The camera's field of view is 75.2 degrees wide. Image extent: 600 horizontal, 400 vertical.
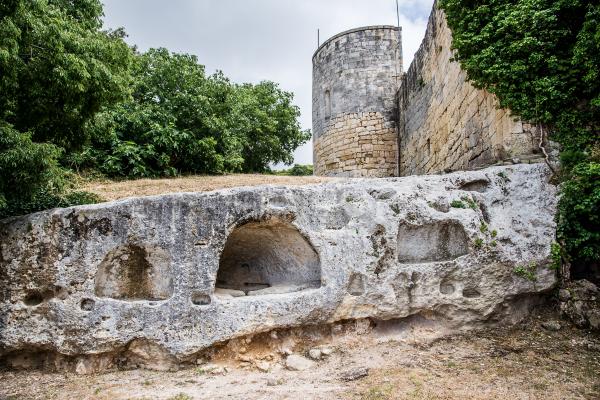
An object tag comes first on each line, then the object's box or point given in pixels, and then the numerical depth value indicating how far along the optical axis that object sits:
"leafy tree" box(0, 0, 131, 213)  4.92
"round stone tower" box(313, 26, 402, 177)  13.73
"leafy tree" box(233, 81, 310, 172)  16.81
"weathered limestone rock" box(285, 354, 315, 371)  4.42
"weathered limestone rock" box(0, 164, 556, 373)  4.52
